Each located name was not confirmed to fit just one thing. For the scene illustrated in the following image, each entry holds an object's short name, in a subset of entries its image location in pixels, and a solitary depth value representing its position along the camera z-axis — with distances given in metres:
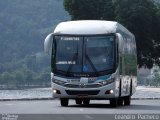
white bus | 28.22
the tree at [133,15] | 73.12
